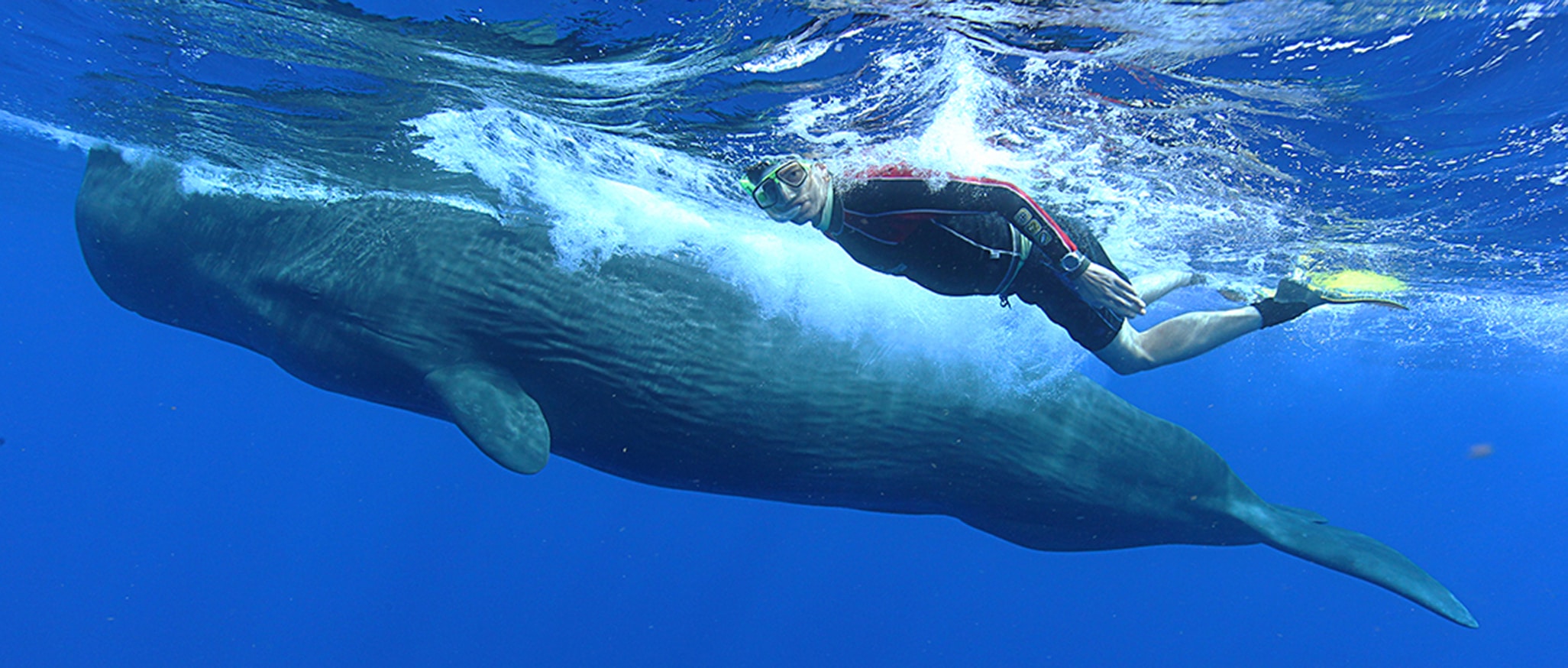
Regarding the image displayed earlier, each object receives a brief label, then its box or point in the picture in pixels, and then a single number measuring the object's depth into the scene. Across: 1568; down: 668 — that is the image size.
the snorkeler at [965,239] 4.24
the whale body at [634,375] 5.68
